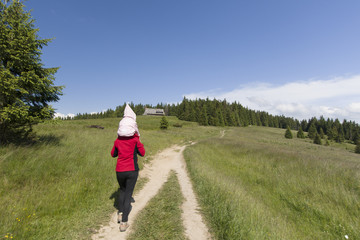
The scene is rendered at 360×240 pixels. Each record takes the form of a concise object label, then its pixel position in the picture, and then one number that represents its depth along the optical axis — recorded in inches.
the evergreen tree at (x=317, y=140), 2151.3
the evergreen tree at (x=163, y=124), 1904.4
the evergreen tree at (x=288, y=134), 2344.5
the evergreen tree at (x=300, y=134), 2716.5
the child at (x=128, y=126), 157.5
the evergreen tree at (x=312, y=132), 2816.7
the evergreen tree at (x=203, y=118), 3141.7
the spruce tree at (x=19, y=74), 260.0
